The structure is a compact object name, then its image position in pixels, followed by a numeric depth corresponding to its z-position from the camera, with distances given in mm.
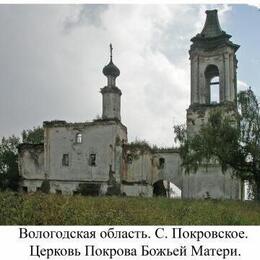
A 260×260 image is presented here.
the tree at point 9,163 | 31453
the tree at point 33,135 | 39594
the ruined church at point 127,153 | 27094
